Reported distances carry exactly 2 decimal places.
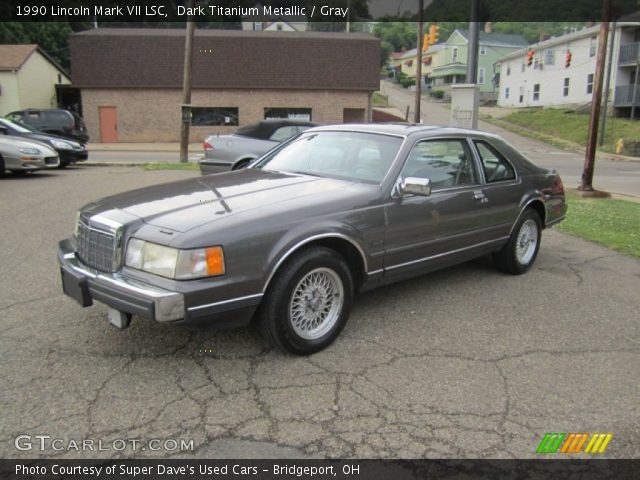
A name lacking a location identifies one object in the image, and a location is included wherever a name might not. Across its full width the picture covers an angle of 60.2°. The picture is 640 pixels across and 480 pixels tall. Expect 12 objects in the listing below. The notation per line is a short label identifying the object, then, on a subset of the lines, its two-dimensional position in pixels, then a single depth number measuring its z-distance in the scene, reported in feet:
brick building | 98.43
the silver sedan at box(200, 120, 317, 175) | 34.65
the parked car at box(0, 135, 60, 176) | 38.45
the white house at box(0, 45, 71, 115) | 107.24
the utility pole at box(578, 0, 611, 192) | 38.90
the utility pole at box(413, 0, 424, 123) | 77.71
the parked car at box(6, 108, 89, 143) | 66.18
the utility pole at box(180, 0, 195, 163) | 52.11
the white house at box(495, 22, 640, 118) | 113.50
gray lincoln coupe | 10.73
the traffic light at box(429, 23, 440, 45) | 65.62
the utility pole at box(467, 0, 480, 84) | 41.24
